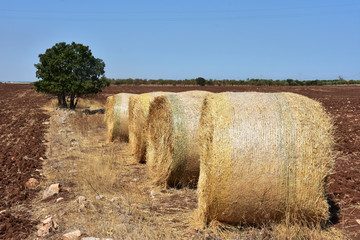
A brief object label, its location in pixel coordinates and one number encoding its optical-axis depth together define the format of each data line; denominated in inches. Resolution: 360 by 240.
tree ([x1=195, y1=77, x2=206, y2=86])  2947.8
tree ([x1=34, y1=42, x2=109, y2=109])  814.5
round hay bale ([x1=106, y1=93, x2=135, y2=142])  475.2
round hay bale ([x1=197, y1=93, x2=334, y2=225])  169.0
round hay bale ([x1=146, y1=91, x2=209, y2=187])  251.6
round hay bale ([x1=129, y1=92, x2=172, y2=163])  352.2
